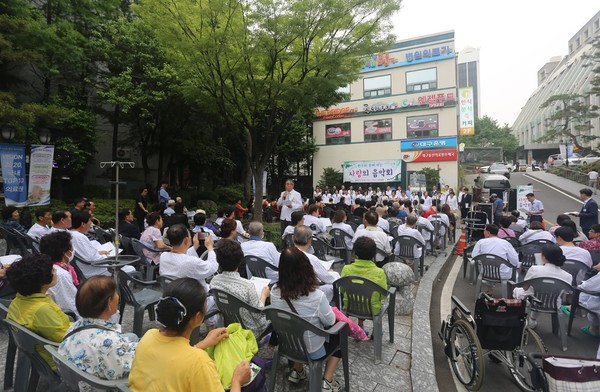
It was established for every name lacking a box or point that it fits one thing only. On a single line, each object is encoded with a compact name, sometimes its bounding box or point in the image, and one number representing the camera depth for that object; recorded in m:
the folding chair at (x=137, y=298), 3.33
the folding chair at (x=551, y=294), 3.77
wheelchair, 2.93
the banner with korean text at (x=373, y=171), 23.47
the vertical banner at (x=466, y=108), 27.93
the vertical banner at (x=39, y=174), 8.94
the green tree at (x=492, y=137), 52.25
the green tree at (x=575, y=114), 30.42
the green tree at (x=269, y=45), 8.23
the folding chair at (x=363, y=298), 3.30
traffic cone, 8.66
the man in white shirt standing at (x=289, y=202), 8.27
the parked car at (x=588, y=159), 29.34
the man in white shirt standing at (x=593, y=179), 21.31
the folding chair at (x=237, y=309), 2.67
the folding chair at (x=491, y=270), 4.93
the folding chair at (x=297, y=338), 2.39
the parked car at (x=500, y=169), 30.53
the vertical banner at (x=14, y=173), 8.35
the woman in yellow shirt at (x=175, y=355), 1.53
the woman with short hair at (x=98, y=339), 1.86
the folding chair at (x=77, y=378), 1.74
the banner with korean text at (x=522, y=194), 11.54
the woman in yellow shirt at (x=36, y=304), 2.21
